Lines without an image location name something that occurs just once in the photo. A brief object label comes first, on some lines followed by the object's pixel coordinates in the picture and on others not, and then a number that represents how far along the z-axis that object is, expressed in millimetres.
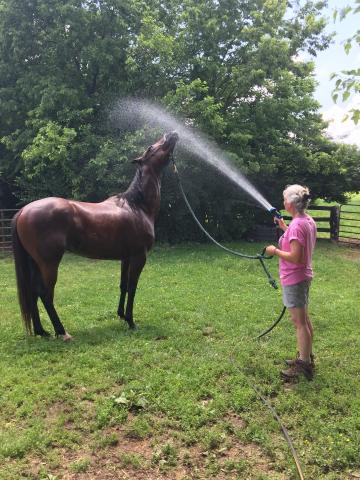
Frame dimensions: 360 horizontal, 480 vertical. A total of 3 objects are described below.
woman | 3971
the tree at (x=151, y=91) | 12664
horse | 5066
